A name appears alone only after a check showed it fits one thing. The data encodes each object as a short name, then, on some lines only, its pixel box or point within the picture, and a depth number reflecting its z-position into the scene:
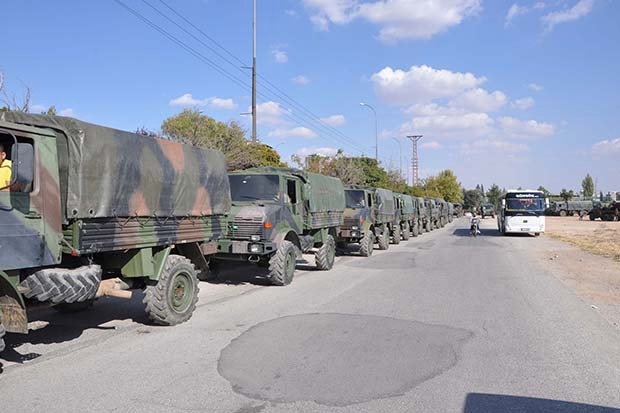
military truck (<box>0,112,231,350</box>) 5.21
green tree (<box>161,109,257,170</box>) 20.78
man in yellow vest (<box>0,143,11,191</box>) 5.13
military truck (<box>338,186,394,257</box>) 17.88
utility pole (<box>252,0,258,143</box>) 22.39
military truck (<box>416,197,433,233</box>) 35.19
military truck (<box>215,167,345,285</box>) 10.61
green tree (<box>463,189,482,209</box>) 111.78
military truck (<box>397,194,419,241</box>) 28.14
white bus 29.30
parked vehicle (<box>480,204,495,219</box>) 78.62
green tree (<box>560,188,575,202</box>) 103.99
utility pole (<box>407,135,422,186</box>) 86.75
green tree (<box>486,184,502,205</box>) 129.77
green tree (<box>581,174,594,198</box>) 131.66
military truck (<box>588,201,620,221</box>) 53.00
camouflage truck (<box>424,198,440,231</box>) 40.12
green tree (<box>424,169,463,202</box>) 101.50
